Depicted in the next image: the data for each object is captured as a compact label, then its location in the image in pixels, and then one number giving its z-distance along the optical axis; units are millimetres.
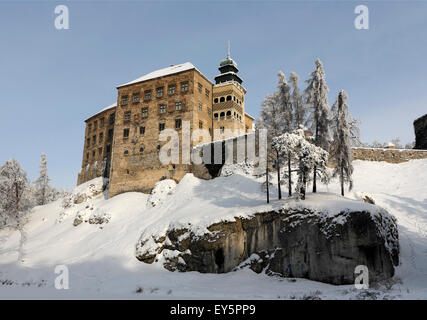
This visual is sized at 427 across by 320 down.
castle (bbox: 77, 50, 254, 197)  42625
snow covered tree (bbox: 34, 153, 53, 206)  65062
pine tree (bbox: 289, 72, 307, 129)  33844
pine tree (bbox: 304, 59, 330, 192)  27797
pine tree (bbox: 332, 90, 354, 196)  26703
